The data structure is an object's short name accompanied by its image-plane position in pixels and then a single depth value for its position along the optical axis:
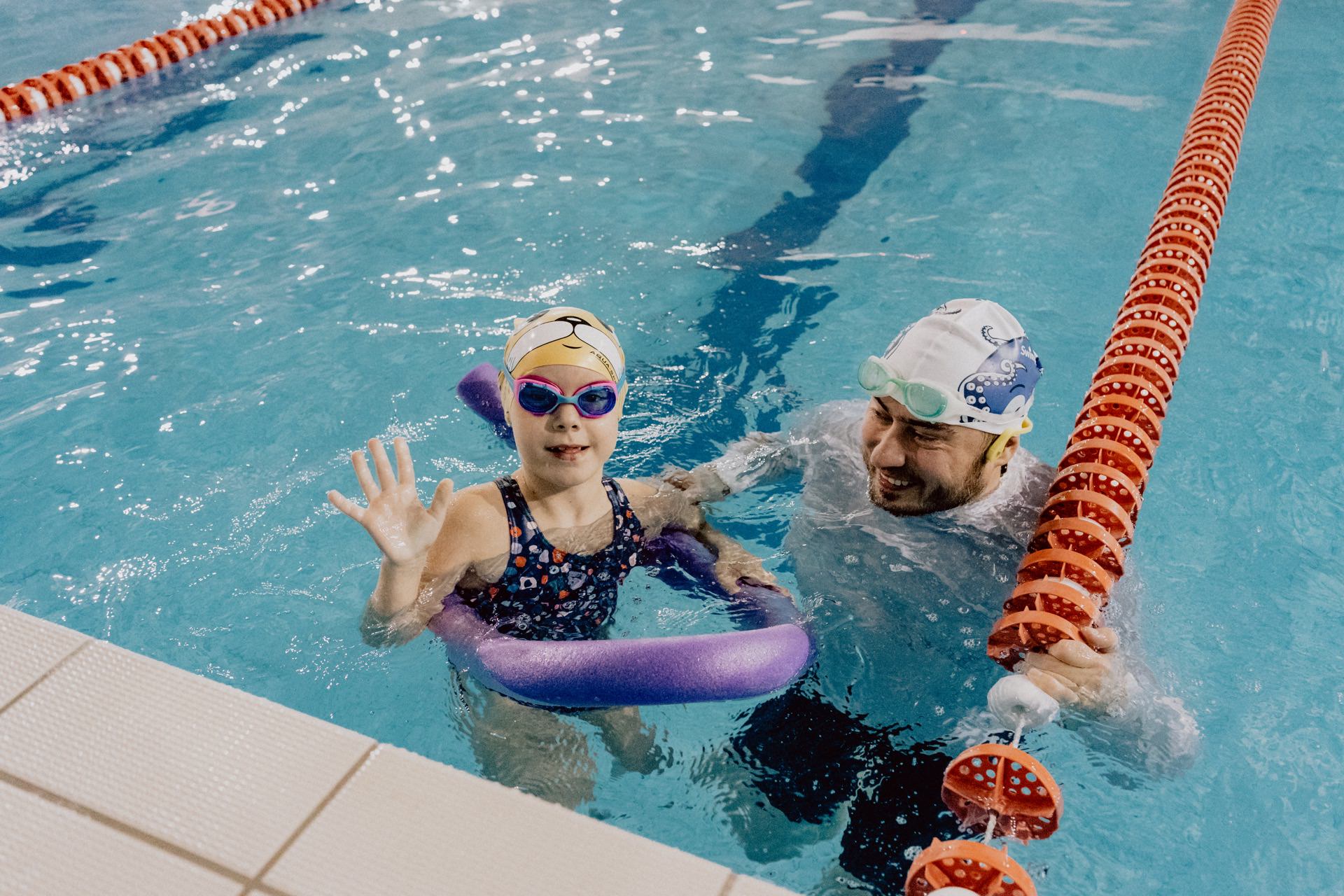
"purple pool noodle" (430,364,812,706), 2.38
